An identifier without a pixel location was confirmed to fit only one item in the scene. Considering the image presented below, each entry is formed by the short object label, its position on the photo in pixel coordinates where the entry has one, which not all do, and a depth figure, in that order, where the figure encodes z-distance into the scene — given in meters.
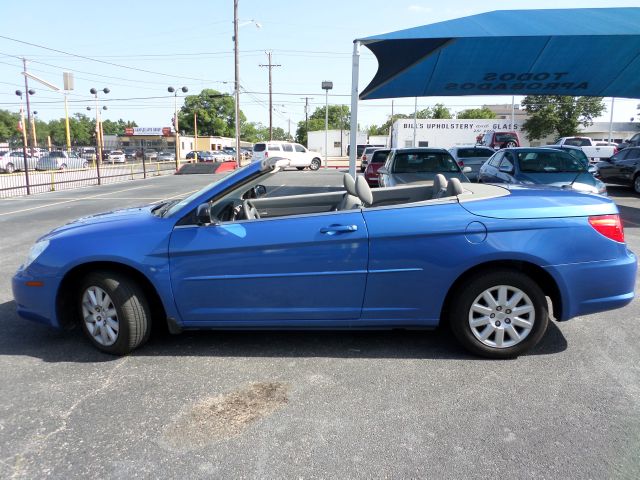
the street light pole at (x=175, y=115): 33.06
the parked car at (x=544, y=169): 9.25
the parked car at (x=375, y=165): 16.84
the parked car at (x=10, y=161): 32.28
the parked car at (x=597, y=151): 25.00
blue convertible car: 3.52
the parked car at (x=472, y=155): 17.47
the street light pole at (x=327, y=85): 40.00
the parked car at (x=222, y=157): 53.97
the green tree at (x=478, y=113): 88.00
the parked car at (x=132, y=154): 43.20
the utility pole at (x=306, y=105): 88.12
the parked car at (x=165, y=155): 55.82
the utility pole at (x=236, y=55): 33.09
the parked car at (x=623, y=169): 15.55
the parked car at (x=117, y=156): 47.16
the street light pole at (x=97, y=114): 22.03
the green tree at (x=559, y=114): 50.62
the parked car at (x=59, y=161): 22.38
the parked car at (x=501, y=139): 27.88
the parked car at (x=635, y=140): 23.03
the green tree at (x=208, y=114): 104.75
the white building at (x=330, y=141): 79.44
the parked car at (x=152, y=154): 50.88
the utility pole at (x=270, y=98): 54.22
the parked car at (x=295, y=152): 32.94
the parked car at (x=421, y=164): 10.29
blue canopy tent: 9.70
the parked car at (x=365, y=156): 24.52
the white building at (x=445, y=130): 55.97
